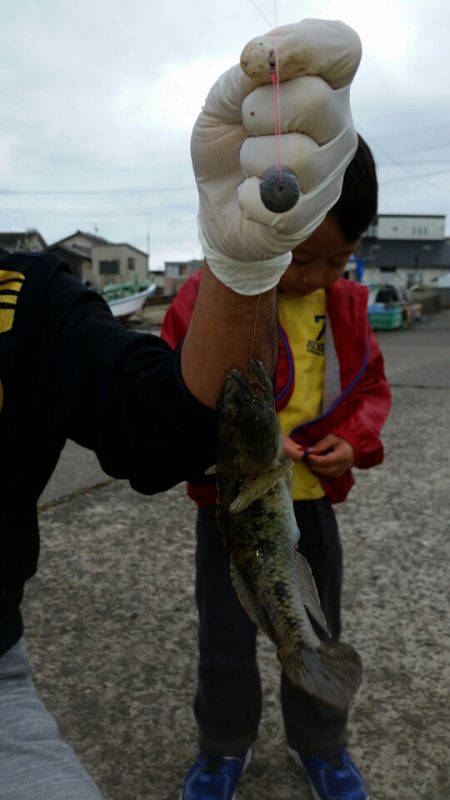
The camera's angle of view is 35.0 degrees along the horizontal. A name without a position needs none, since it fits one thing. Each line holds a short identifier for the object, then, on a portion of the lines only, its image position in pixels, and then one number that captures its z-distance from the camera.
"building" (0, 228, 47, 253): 46.25
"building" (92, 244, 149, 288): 48.64
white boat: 26.11
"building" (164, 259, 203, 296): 48.89
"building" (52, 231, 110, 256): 56.73
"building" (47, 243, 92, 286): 50.12
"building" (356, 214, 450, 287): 64.38
